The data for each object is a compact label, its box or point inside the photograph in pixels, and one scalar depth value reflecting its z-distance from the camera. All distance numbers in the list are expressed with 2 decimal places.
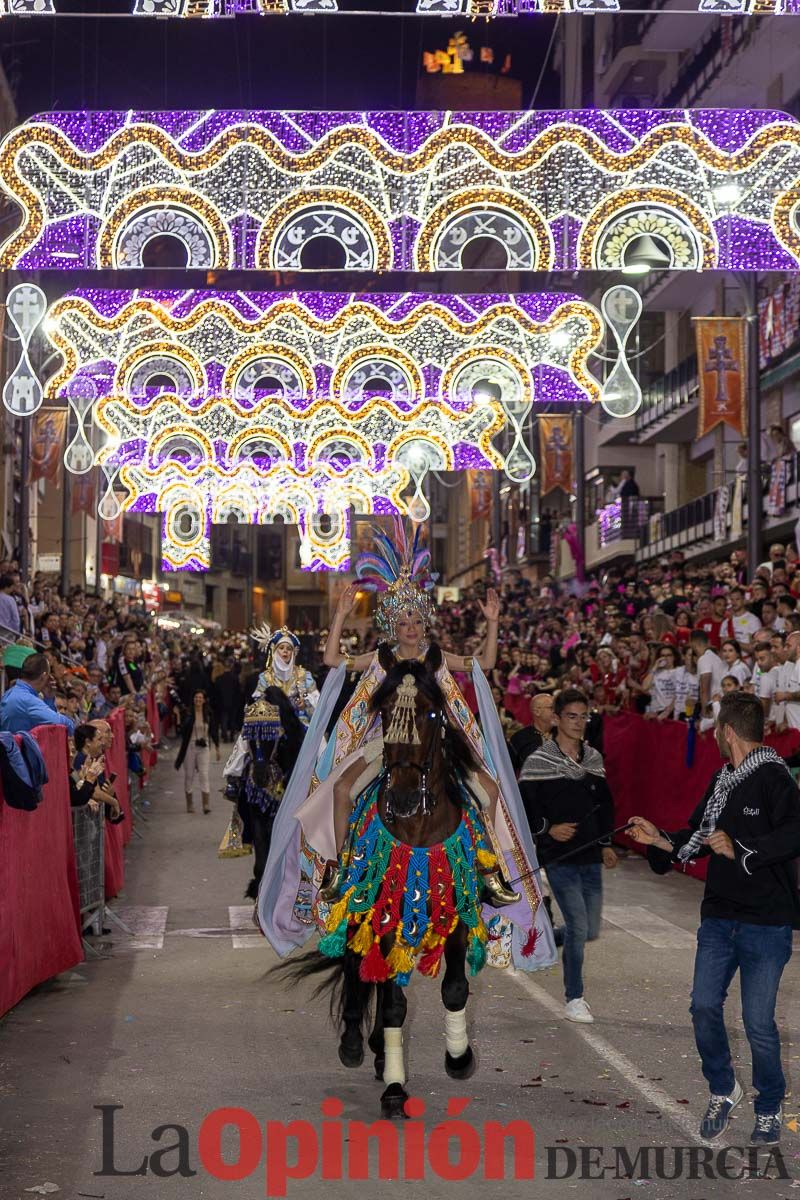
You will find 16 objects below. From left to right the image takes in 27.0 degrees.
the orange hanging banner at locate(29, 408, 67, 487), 33.75
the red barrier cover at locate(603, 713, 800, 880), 17.38
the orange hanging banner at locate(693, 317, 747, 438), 30.34
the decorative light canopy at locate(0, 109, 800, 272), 19.78
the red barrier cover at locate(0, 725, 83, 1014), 9.11
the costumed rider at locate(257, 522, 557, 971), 8.12
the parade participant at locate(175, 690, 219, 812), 23.58
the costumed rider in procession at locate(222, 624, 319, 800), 13.45
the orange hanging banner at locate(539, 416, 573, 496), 42.16
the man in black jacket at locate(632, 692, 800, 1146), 6.75
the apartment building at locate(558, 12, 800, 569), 34.78
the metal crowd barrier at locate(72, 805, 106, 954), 12.27
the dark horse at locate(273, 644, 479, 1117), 7.60
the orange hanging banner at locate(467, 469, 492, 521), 52.19
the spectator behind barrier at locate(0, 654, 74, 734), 11.78
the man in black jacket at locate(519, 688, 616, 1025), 9.80
